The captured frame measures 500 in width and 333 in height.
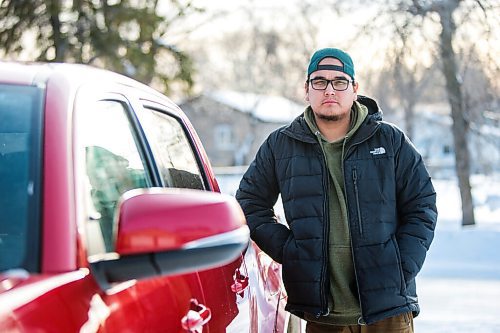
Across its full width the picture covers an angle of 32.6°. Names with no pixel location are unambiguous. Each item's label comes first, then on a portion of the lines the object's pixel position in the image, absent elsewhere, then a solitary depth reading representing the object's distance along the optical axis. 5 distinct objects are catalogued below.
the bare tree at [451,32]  17.25
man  3.41
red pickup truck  1.79
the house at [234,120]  55.44
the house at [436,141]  52.47
